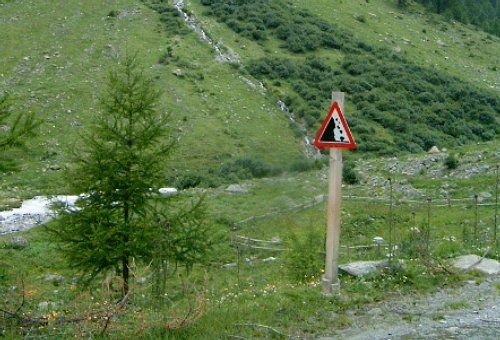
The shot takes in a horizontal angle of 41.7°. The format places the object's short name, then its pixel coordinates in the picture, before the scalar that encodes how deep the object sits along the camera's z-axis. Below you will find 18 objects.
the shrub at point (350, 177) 26.38
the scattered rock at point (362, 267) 9.95
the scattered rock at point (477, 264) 10.41
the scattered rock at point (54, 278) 15.89
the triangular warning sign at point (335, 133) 8.68
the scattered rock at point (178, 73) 42.55
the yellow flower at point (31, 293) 8.75
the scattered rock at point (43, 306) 9.20
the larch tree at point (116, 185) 12.67
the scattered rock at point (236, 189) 23.56
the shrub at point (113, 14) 50.55
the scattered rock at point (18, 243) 18.86
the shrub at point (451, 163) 25.88
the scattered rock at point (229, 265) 17.12
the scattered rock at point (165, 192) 14.30
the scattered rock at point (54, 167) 31.40
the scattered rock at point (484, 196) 20.97
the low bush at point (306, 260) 11.90
